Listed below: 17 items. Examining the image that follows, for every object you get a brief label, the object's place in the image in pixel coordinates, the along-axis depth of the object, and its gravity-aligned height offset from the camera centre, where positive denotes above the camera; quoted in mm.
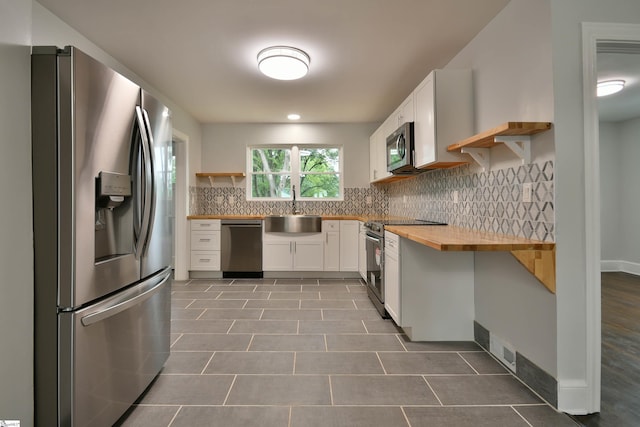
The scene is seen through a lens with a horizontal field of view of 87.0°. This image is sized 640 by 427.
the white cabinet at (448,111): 2588 +794
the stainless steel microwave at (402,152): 3078 +614
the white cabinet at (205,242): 4930 -384
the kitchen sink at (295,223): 4879 -115
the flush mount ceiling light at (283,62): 2803 +1309
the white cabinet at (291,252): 4914 -537
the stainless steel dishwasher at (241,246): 4922 -445
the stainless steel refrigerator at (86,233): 1319 -72
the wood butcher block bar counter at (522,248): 1729 -178
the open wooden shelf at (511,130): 1753 +452
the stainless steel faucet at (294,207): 5426 +130
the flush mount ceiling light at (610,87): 3471 +1312
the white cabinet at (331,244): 4906 -426
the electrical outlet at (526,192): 1917 +121
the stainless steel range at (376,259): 3186 -460
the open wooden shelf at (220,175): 5207 +635
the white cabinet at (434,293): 2617 -614
